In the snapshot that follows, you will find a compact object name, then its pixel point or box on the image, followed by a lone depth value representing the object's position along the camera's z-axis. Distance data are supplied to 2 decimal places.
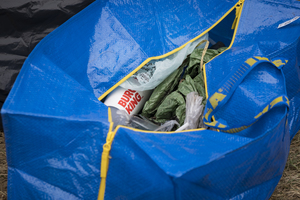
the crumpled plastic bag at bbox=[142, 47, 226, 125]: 1.16
